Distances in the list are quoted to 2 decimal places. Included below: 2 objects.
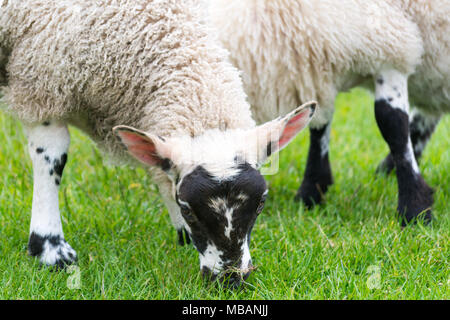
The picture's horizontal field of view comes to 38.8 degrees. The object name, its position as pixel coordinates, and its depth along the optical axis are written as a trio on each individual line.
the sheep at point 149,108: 3.25
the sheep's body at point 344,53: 4.44
